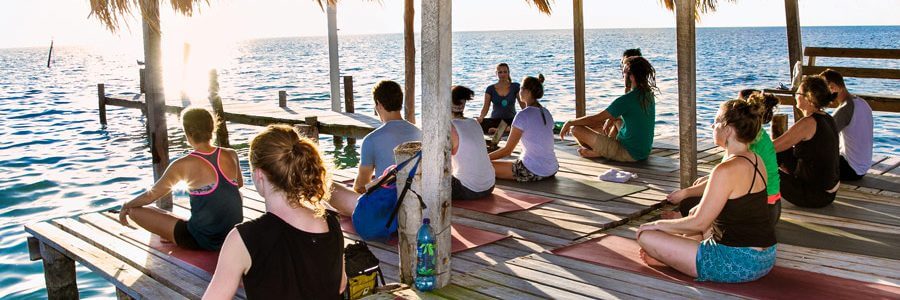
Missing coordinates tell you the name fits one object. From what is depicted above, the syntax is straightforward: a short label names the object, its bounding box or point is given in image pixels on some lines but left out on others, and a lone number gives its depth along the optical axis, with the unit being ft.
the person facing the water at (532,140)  23.03
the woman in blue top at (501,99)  34.81
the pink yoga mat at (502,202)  20.48
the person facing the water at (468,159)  20.88
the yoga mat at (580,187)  21.89
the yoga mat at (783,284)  13.28
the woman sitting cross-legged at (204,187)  16.44
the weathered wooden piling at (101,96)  69.72
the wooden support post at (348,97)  54.03
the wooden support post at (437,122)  12.91
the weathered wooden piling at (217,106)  45.57
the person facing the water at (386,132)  19.07
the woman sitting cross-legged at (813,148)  19.53
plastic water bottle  13.37
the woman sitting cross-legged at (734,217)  13.58
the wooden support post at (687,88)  20.57
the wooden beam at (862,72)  32.17
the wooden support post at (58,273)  20.47
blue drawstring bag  17.39
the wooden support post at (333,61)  48.78
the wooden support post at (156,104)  23.89
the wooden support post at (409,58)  33.55
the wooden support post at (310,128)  35.58
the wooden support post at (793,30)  32.32
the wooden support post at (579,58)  35.22
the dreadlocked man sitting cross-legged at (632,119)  25.95
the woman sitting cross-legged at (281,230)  9.80
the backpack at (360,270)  13.10
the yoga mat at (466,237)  17.19
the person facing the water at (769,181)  15.17
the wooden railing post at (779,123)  23.82
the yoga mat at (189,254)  16.29
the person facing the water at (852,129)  22.09
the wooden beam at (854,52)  32.71
